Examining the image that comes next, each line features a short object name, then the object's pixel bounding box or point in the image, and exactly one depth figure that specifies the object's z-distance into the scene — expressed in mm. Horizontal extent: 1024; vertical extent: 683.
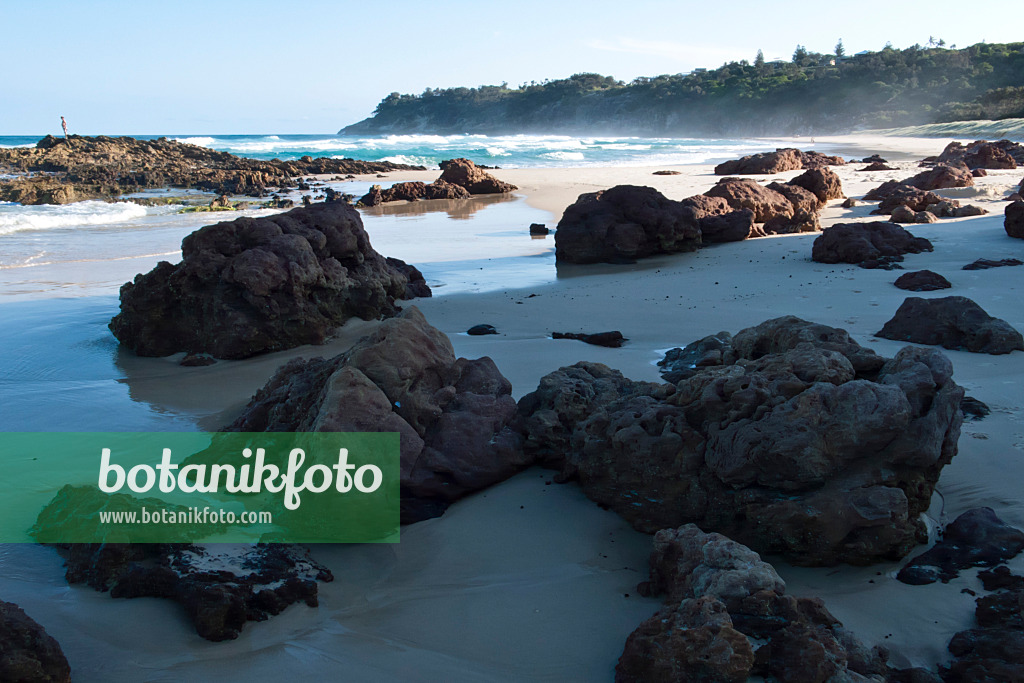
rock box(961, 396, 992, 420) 4141
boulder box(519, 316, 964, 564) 2969
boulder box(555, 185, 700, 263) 10445
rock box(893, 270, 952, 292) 7477
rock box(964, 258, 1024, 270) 8203
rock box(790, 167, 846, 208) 14547
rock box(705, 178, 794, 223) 11852
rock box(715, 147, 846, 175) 23234
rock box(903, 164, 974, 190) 14969
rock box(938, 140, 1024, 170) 19859
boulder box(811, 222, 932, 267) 8930
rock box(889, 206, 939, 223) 11391
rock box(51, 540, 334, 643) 2717
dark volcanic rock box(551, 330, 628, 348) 6137
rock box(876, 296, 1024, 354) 5293
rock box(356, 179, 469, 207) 20150
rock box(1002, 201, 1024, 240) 9648
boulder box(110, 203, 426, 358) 6332
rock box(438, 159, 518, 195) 22172
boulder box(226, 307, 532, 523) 3652
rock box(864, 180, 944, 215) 12641
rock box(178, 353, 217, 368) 6156
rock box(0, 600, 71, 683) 2244
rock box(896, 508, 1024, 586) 2889
